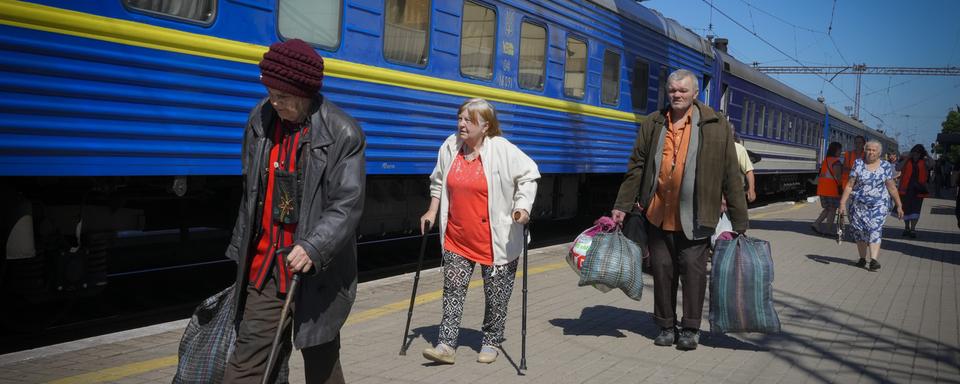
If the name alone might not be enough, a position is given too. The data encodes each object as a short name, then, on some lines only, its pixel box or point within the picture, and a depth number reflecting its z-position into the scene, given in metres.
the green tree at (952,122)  102.09
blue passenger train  5.22
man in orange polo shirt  5.70
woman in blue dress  10.16
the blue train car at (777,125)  18.98
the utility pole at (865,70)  47.32
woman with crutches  5.18
